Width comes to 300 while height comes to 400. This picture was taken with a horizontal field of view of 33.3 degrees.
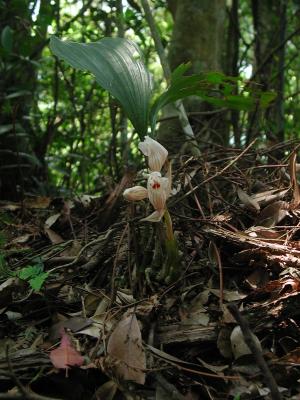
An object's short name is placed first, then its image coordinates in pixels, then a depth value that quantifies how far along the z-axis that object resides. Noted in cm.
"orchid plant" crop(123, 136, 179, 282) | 139
